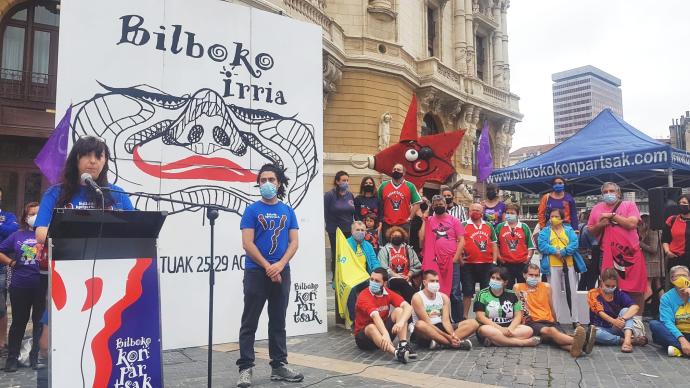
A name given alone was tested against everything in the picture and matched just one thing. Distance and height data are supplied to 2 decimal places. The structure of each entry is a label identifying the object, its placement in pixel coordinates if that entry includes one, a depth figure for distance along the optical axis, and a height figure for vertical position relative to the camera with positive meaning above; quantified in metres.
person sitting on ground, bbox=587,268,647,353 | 6.14 -0.95
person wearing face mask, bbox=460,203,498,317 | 7.14 -0.26
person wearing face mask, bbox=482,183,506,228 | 7.80 +0.44
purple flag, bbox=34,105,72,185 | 5.02 +0.83
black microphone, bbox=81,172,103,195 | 3.12 +0.35
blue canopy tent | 10.01 +1.50
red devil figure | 8.34 +1.26
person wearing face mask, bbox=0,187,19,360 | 5.69 -0.43
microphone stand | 3.65 -0.34
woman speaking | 3.52 +0.36
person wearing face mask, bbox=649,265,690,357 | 5.78 -0.91
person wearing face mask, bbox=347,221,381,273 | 6.96 -0.17
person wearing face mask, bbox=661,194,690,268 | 7.03 -0.04
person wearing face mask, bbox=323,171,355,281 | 7.75 +0.38
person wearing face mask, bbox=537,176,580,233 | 7.64 +0.45
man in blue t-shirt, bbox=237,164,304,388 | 4.55 -0.28
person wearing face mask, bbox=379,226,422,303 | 6.66 -0.35
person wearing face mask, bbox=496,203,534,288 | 7.32 -0.16
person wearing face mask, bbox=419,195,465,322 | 6.98 -0.14
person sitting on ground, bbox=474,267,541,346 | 6.04 -0.98
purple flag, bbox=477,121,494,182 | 12.82 +1.97
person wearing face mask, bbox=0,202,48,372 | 5.07 -0.60
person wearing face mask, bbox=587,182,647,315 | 6.86 -0.11
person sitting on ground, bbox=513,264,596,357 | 5.96 -0.90
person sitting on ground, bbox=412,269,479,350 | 5.90 -1.02
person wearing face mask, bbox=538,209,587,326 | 7.27 -0.39
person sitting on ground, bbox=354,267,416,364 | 5.61 -0.92
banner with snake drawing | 5.47 +1.36
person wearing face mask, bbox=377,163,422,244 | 7.43 +0.49
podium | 3.08 -0.39
